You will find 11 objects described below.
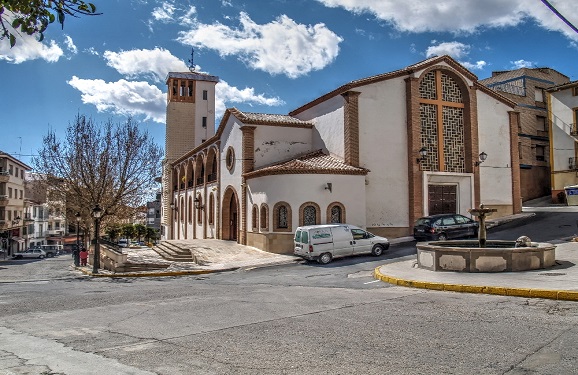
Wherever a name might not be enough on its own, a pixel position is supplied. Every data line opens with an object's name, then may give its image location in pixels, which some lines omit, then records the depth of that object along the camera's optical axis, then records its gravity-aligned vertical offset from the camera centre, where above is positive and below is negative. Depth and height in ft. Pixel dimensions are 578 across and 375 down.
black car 68.28 -2.29
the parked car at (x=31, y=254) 159.32 -13.33
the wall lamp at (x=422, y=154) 78.20 +9.91
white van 60.49 -3.94
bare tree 90.53 +8.88
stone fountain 41.24 -4.24
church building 71.82 +9.89
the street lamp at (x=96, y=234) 68.83 -2.84
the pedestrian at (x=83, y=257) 91.40 -8.28
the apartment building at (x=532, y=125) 129.18 +24.54
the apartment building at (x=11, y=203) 169.68 +4.87
